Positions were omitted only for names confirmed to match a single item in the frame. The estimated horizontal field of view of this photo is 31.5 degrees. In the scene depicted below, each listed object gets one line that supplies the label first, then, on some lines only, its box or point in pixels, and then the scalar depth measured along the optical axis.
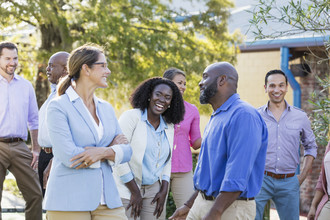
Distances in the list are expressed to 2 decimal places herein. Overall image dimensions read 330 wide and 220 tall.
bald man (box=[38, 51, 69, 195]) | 6.68
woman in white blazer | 5.63
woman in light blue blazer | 4.31
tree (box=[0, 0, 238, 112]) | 12.32
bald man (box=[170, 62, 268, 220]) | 4.04
